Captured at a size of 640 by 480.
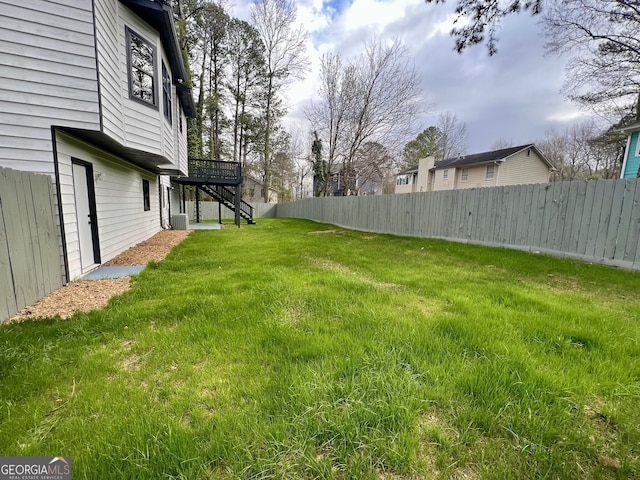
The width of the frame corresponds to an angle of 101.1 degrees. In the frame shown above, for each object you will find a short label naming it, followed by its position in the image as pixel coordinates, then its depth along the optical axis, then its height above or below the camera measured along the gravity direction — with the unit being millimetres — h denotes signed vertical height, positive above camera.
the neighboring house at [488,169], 19734 +2952
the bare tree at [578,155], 24875 +5222
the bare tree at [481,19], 3608 +2638
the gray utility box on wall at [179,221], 13070 -1112
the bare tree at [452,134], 27198 +7434
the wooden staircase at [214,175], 13664 +1301
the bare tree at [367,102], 15383 +6275
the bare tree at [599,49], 9891 +6497
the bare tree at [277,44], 19750 +12129
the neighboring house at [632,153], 11852 +2552
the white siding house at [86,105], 3844 +1555
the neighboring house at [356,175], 18297 +1965
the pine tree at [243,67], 20812 +10818
